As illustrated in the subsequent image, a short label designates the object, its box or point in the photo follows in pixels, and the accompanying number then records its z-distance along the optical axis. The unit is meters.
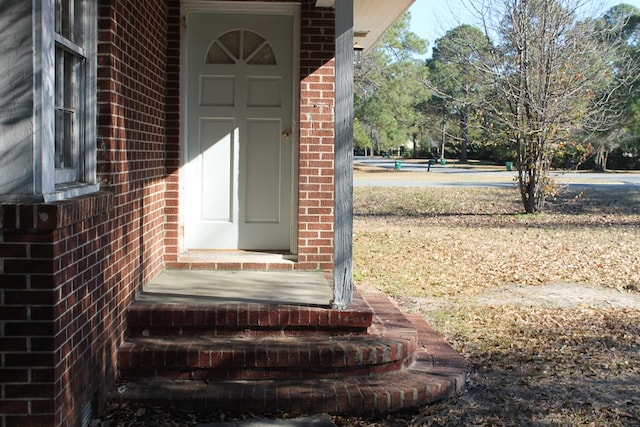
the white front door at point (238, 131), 7.43
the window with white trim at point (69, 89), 4.21
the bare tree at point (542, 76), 17.17
